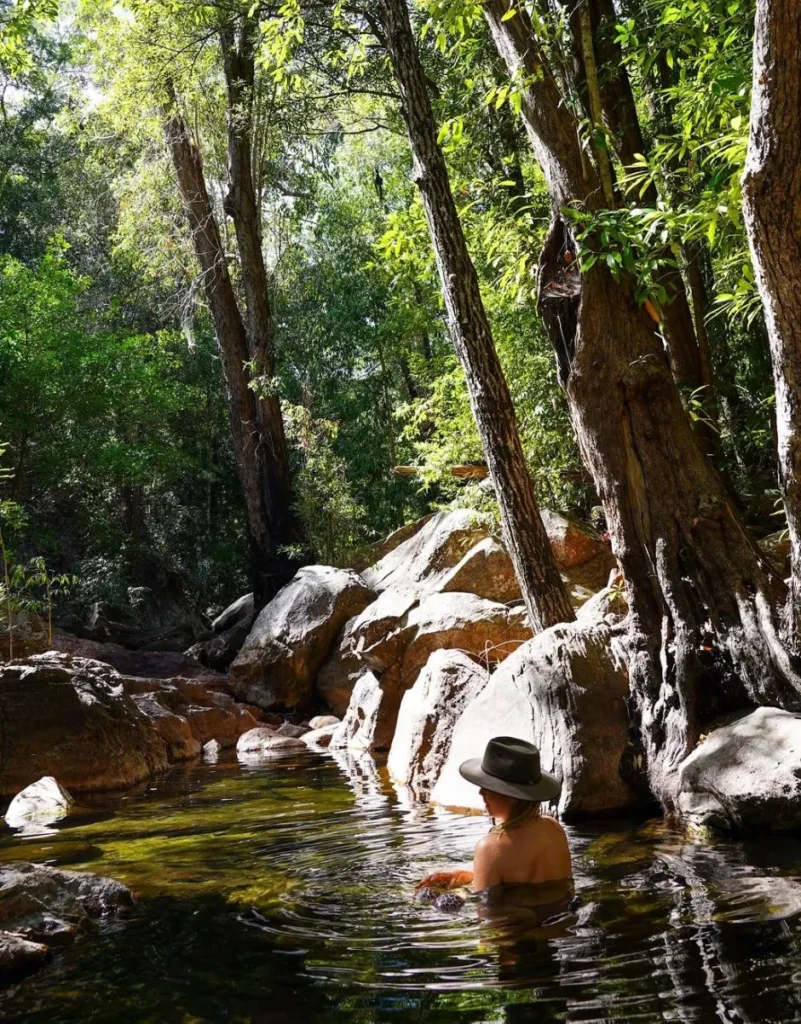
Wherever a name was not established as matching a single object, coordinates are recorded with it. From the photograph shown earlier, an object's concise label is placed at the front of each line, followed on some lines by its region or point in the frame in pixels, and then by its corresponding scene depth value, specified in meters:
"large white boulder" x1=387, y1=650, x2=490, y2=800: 7.97
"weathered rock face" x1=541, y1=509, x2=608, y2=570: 11.29
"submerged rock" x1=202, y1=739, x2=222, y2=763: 11.88
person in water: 4.14
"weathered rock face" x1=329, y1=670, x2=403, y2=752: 11.16
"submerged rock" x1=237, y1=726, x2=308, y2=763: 11.68
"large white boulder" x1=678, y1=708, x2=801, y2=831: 4.89
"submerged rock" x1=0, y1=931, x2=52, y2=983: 3.63
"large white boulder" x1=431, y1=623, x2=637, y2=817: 6.12
